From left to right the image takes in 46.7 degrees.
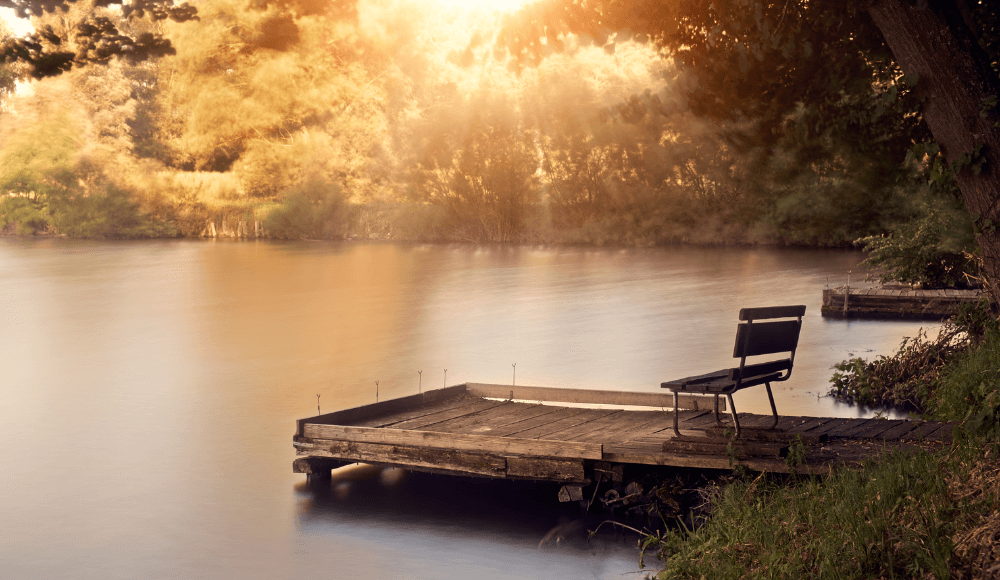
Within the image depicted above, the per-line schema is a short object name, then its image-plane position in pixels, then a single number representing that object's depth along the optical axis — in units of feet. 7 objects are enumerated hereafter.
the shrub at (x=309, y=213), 202.59
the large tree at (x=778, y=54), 26.86
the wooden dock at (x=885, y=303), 63.93
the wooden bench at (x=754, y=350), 21.25
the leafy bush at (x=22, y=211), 223.92
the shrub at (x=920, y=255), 42.70
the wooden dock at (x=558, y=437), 22.35
